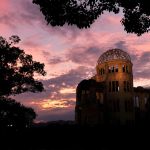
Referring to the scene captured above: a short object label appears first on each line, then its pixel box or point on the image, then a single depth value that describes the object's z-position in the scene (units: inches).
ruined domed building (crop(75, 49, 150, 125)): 2271.2
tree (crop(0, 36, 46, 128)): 1529.3
